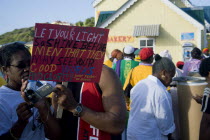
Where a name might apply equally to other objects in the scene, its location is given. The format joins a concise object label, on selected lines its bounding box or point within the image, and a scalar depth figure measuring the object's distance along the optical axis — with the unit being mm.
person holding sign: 1875
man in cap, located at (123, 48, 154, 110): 4672
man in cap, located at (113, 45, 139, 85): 5738
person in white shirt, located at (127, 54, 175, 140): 3141
